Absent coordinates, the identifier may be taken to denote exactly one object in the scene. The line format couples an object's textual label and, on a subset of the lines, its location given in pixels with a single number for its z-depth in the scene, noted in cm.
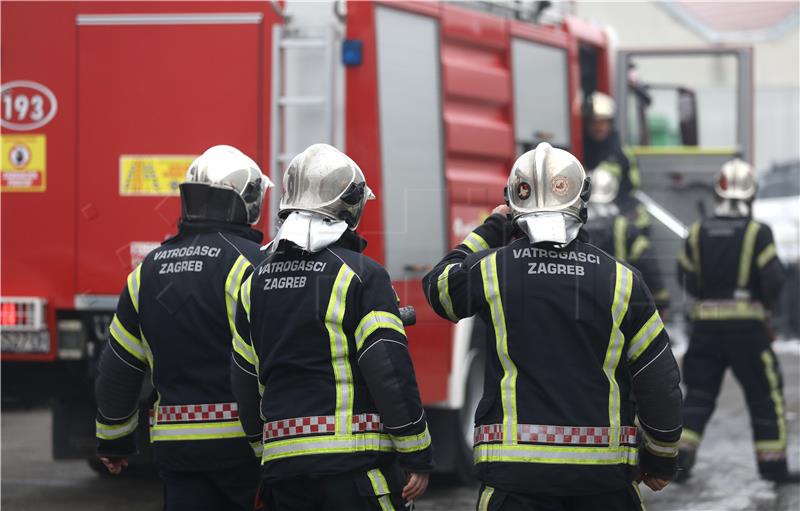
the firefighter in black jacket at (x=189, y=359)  908
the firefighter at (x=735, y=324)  1672
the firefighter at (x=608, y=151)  1887
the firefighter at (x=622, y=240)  1789
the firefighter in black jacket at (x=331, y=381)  798
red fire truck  1388
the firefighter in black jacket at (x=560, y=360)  783
